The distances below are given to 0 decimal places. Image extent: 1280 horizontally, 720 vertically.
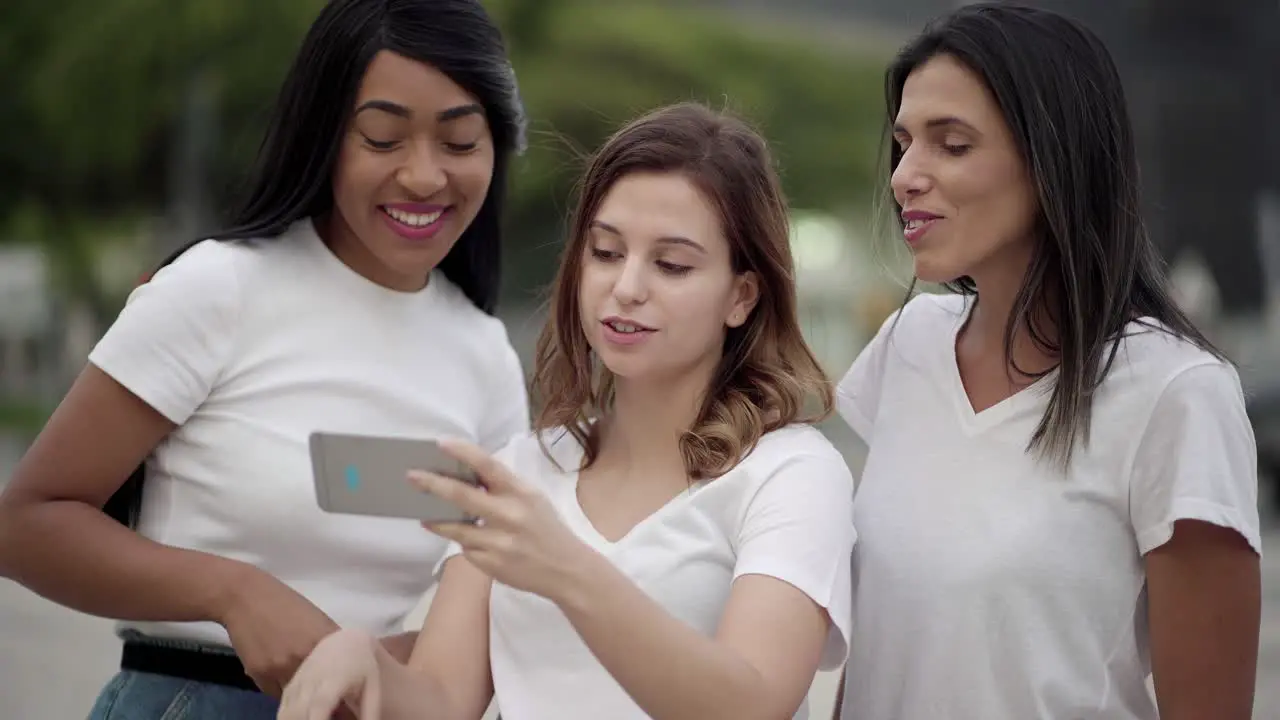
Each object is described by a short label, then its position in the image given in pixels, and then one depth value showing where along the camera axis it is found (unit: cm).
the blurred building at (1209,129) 1485
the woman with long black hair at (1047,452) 238
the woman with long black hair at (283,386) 260
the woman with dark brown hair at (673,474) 219
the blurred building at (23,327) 2592
